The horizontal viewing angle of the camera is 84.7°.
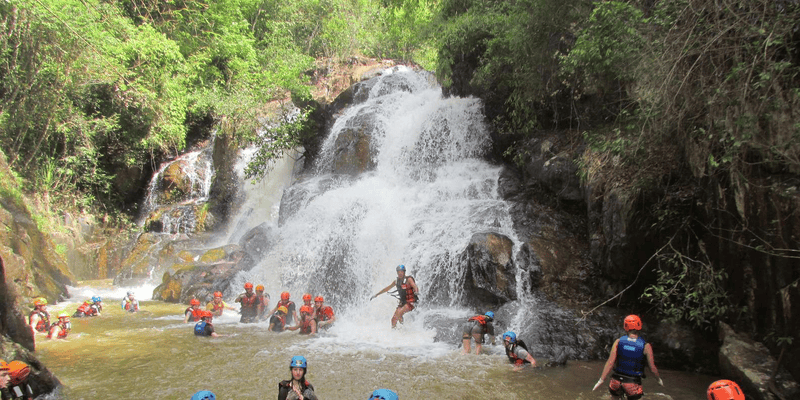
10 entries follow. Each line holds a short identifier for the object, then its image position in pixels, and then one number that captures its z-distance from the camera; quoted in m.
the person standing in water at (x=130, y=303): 10.28
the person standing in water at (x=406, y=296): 8.41
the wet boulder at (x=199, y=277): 11.90
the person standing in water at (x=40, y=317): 7.75
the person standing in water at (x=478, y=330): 6.86
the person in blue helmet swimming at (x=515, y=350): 6.15
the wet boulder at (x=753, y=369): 4.52
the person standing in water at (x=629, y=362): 4.35
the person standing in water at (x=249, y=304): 9.51
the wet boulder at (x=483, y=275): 8.52
